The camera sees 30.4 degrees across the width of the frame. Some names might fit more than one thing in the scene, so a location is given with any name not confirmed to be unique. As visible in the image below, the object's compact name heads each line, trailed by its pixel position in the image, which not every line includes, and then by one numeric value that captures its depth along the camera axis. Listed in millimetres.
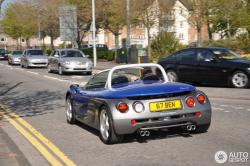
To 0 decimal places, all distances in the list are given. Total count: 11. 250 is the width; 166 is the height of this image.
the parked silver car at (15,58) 42531
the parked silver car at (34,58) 35031
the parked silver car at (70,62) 25898
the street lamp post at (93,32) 33594
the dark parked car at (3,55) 62475
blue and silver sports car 6961
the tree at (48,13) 49188
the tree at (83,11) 45000
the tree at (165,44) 34344
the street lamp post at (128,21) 31938
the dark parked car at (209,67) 15750
